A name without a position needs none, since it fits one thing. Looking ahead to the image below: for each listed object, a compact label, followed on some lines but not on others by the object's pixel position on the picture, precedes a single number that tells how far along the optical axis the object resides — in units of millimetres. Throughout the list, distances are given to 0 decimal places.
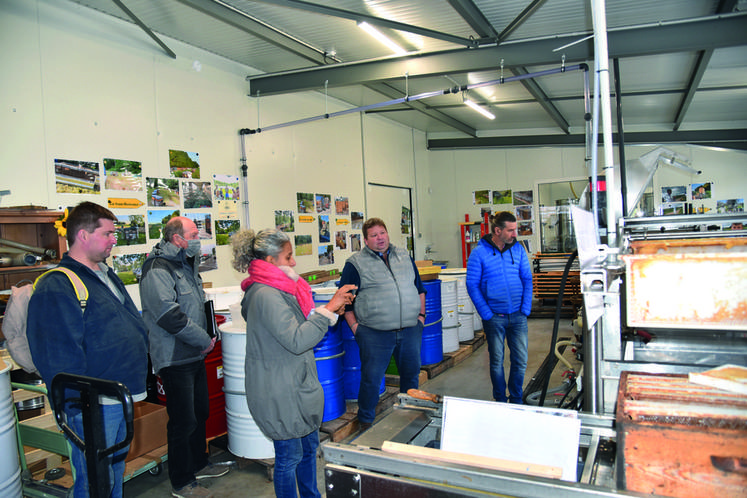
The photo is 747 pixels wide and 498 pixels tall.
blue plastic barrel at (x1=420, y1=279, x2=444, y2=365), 4871
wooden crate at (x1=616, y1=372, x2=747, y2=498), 1065
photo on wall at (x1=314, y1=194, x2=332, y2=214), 7545
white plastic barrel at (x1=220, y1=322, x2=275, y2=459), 3262
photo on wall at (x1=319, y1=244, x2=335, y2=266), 7562
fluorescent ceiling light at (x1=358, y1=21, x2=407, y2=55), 4636
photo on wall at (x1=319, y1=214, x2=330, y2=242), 7555
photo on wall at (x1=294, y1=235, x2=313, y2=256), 7031
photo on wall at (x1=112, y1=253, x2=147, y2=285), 4608
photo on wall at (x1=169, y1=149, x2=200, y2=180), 5230
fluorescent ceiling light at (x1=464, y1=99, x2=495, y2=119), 7485
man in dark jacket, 2051
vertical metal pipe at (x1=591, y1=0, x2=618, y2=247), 1775
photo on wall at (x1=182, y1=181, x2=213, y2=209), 5363
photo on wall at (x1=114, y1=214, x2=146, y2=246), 4641
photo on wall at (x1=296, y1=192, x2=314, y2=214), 7123
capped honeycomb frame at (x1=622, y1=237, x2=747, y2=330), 1242
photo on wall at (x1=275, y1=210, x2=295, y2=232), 6659
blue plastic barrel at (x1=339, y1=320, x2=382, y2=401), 3979
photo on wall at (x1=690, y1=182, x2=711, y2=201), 9859
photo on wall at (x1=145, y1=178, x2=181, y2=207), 4965
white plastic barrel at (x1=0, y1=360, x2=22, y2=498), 2420
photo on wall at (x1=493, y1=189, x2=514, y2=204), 11023
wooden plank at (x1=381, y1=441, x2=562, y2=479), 1189
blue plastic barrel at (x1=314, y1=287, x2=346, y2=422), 3621
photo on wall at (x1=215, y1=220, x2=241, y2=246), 5711
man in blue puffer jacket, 3870
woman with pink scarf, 2281
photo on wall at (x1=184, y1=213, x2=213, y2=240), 5438
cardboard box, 3168
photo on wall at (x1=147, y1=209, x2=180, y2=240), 4949
